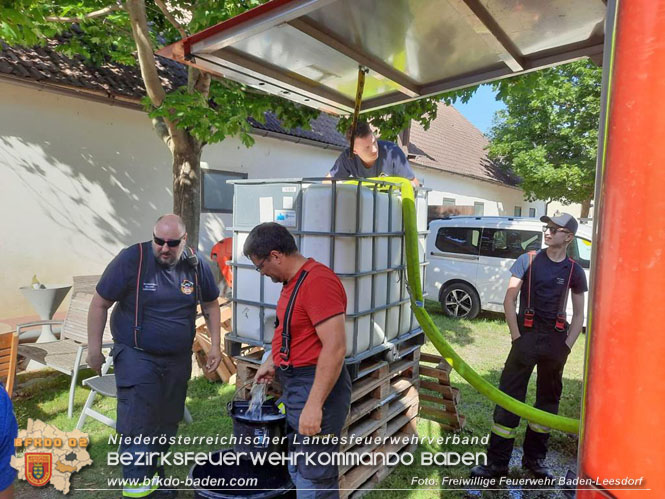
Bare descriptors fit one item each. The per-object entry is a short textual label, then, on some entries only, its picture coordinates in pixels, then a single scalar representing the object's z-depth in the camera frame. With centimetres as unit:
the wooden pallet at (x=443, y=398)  417
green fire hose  266
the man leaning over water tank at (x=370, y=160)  362
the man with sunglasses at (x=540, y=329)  336
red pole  79
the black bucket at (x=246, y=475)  254
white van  859
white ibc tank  283
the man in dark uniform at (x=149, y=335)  283
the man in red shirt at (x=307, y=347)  223
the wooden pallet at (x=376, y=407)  307
